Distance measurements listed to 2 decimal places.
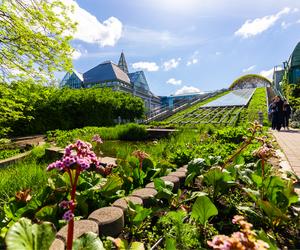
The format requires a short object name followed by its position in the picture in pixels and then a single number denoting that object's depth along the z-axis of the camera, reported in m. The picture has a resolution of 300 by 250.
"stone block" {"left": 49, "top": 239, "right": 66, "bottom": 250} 1.14
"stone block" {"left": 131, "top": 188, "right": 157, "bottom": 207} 1.81
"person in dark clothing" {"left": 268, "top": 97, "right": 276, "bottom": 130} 8.70
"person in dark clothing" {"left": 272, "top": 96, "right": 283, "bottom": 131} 8.53
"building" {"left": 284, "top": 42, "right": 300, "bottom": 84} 30.02
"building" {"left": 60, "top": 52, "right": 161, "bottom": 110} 33.75
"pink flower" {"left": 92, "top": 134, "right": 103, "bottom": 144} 2.67
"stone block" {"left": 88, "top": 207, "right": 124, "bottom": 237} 1.42
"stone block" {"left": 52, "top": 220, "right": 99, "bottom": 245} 1.24
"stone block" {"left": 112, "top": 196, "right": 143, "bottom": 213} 1.64
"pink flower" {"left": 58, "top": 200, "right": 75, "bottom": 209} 0.88
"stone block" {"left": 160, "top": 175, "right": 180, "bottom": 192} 2.18
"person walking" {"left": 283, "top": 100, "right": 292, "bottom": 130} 9.26
